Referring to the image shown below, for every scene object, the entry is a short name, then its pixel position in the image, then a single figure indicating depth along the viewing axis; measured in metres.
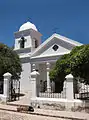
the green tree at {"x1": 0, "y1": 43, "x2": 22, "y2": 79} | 10.43
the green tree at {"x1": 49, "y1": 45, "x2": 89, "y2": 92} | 6.14
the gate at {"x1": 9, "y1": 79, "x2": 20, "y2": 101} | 8.44
